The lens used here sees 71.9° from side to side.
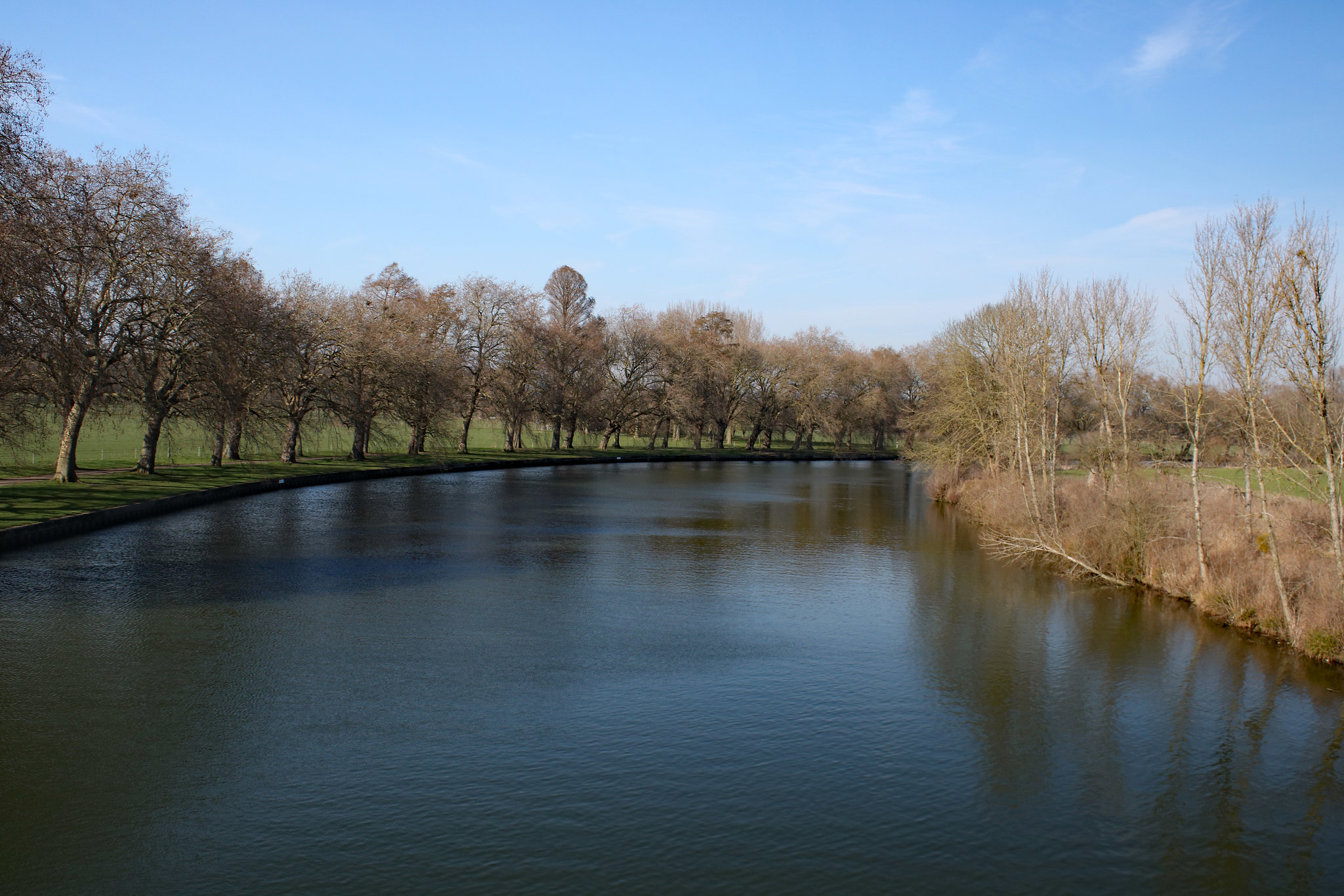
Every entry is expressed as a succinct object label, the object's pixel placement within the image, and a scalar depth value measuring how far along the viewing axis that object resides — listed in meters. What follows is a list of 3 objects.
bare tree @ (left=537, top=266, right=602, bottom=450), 67.31
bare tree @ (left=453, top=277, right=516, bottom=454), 61.72
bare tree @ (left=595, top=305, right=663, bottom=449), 75.69
